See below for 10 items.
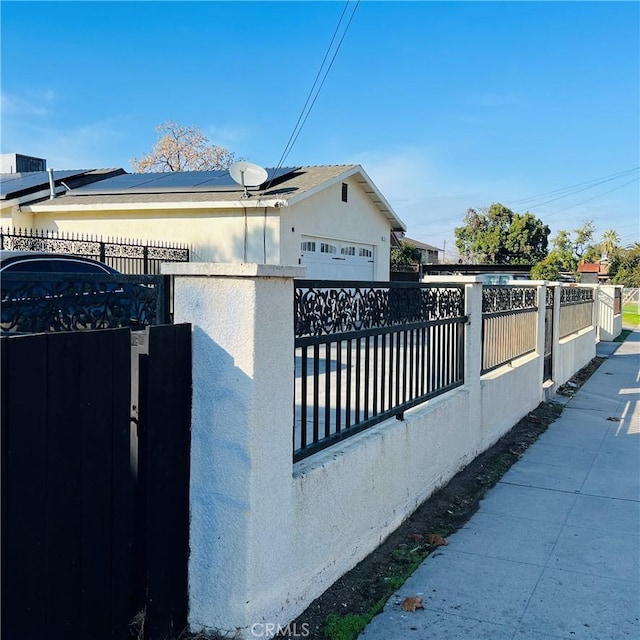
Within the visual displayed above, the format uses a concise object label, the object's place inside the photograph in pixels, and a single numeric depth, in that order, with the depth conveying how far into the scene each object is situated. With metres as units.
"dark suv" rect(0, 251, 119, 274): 5.62
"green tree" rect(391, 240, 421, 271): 36.22
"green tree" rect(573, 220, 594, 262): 71.69
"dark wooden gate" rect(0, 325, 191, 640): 2.29
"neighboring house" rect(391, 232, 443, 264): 60.36
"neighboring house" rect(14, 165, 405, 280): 15.59
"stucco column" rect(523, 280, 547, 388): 10.05
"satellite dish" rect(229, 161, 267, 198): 15.24
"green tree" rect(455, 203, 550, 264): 54.22
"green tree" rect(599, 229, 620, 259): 72.15
